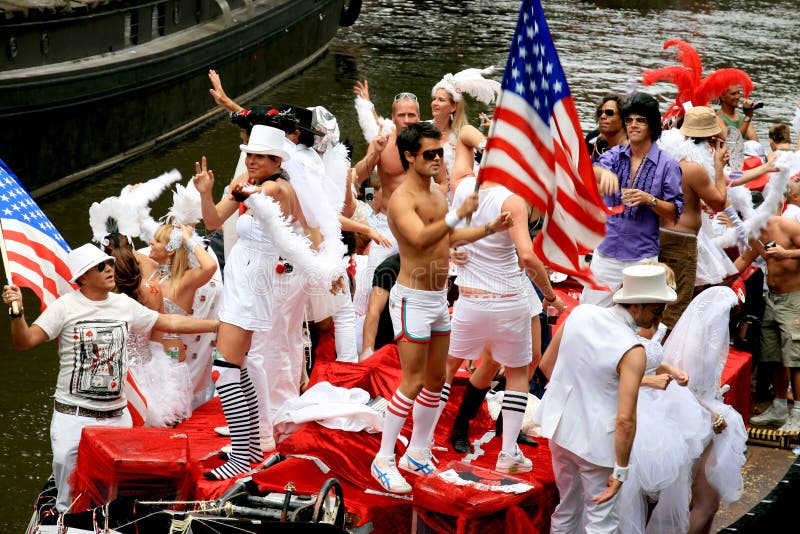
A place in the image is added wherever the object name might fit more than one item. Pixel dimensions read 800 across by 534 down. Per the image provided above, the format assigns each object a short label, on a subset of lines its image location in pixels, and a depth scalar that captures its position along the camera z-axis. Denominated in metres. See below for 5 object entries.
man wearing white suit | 11.01
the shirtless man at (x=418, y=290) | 11.61
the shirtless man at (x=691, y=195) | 14.91
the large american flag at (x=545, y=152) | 11.71
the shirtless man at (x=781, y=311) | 16.09
